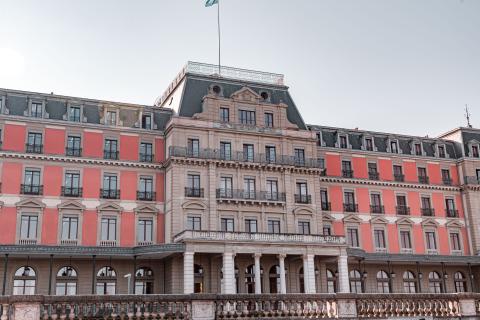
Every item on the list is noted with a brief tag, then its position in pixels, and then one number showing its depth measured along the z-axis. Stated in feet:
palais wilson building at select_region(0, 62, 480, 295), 139.85
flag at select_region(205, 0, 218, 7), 155.11
